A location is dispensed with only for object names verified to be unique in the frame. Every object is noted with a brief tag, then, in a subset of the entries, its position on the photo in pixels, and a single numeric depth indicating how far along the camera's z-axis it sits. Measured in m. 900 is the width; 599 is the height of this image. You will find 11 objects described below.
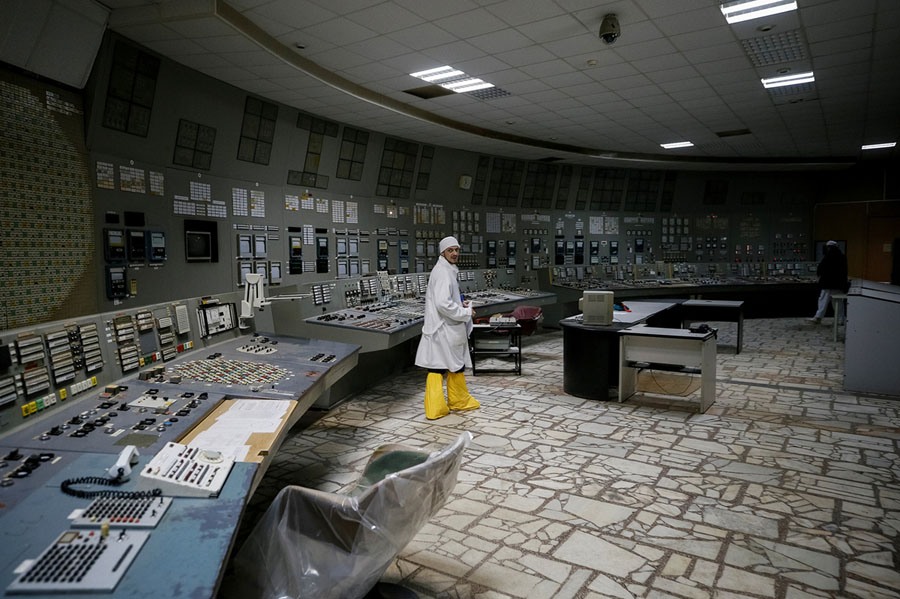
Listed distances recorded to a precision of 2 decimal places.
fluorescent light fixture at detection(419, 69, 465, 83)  5.82
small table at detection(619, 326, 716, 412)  5.23
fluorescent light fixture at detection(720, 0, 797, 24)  4.30
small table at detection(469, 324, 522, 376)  6.76
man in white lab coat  5.12
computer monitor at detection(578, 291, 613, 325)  5.78
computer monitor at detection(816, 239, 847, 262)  12.64
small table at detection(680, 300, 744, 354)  8.07
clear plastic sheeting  1.73
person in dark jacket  9.70
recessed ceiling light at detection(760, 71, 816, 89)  6.13
